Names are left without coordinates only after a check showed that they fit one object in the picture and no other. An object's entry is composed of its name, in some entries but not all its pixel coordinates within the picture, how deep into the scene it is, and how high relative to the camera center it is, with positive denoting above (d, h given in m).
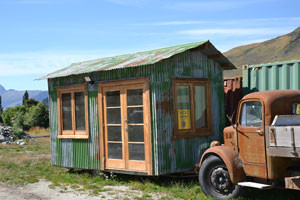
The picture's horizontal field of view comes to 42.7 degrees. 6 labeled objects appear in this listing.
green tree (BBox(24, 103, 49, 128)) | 41.53 -0.51
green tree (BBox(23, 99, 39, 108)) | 72.03 +2.05
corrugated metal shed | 8.84 +0.12
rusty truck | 6.09 -0.75
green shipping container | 9.66 +0.82
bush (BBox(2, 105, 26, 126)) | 65.12 +0.20
